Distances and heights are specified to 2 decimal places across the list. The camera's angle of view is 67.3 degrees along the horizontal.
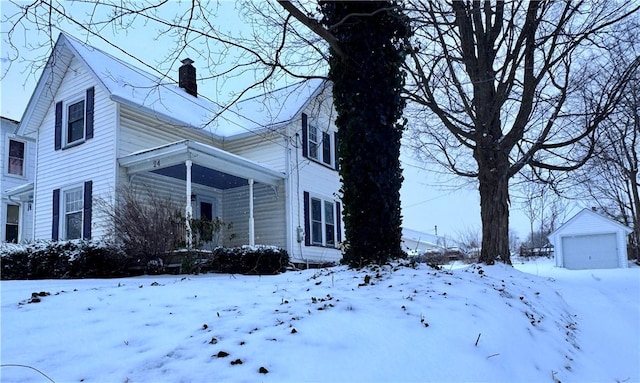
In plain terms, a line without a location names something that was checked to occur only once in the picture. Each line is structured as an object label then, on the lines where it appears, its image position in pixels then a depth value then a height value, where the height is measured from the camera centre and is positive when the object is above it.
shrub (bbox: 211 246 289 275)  9.97 -0.38
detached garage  20.47 -0.38
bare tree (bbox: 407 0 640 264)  9.06 +3.19
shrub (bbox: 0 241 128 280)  8.47 -0.24
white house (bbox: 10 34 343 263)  11.85 +2.17
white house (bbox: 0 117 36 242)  16.30 +2.62
